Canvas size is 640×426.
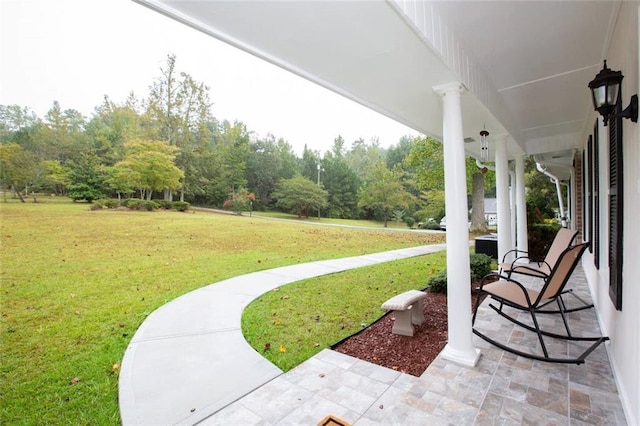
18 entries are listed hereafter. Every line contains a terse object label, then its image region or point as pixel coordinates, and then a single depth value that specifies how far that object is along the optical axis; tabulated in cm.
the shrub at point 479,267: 475
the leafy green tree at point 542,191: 1354
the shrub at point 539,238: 702
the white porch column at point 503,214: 496
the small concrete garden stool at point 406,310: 278
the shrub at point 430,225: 1769
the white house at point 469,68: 159
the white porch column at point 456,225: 242
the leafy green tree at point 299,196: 1773
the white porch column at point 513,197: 846
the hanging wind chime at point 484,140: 393
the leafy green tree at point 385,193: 1775
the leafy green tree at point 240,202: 1477
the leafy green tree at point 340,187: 2073
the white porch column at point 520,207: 582
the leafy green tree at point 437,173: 1248
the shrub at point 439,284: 427
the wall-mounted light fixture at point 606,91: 167
